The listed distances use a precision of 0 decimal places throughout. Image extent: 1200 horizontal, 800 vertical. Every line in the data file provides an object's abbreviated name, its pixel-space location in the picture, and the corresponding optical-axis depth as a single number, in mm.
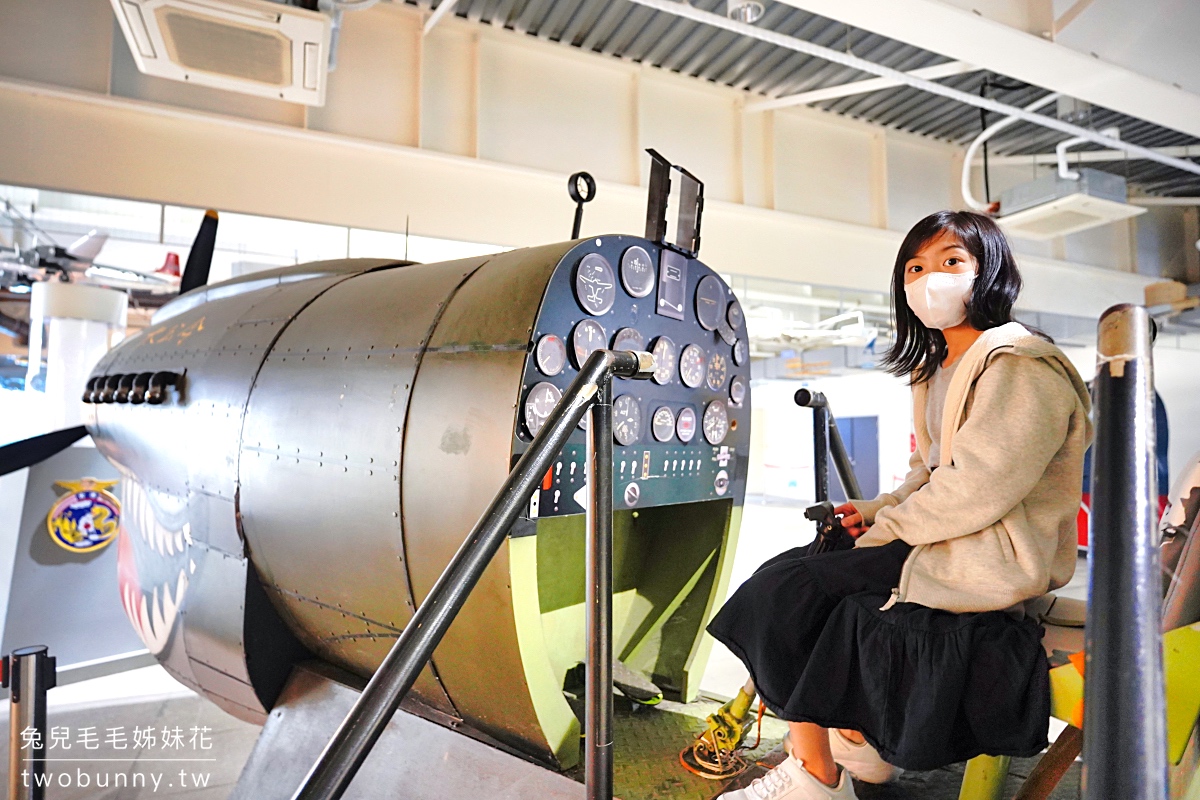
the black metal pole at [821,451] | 2852
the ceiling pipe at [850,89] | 5539
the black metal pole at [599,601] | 1544
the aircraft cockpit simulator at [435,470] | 1943
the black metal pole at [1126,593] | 926
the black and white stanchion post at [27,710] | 2889
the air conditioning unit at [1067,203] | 6344
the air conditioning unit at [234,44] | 3459
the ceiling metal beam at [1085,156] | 7383
